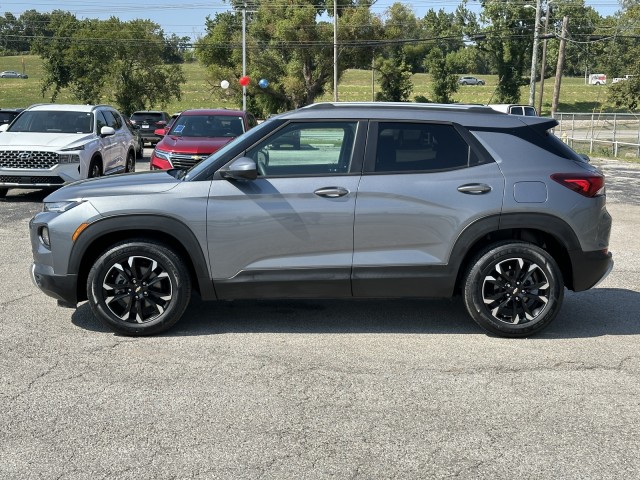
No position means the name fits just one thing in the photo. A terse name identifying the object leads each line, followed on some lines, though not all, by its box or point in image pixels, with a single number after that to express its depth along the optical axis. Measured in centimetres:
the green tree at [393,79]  7431
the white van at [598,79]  11551
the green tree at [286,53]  6819
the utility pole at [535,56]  4137
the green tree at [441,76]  8150
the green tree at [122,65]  5894
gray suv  584
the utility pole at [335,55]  5504
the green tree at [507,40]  8469
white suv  1368
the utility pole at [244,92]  5078
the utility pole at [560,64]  3894
